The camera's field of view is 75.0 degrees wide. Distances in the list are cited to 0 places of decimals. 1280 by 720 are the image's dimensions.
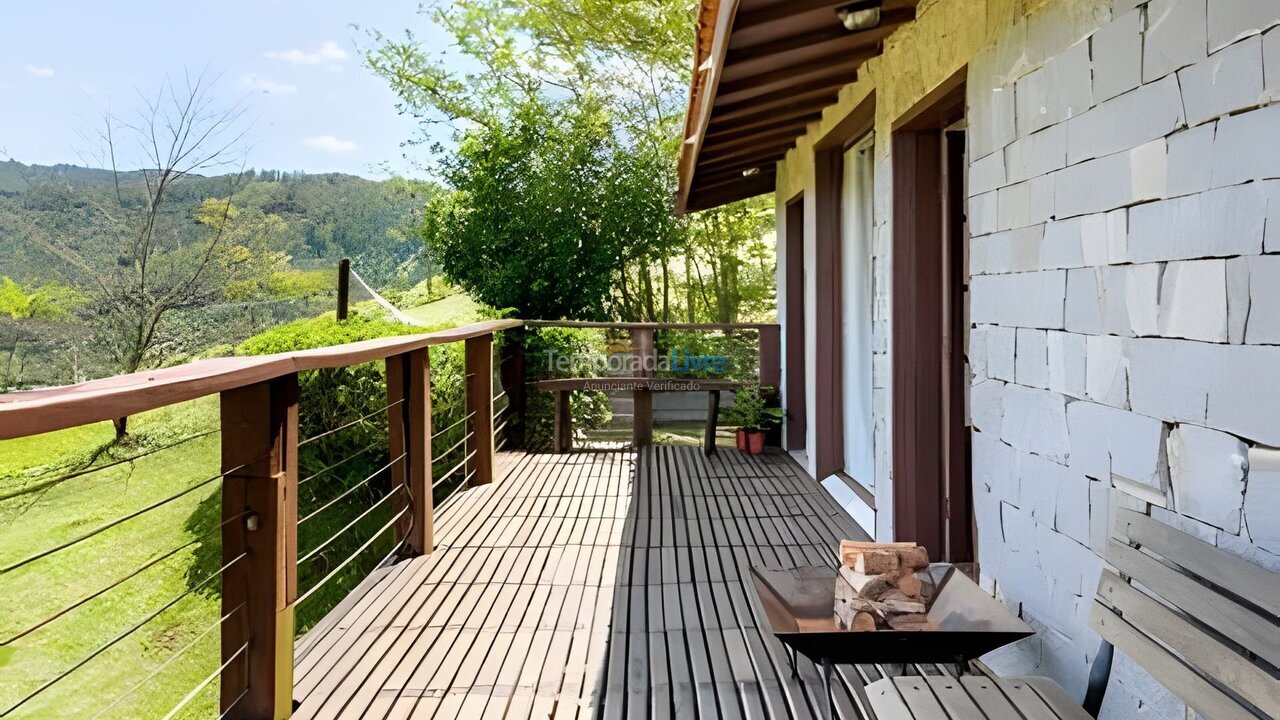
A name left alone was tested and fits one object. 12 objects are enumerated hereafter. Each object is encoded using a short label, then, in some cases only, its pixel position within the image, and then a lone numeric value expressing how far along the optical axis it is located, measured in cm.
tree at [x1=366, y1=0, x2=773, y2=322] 1212
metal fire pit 183
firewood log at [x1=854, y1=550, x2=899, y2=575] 215
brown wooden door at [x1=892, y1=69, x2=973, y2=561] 327
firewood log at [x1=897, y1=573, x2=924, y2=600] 216
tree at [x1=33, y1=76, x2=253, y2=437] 1155
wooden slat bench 120
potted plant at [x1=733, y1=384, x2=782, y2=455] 620
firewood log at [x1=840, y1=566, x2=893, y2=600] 213
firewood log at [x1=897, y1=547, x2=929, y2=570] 219
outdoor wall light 270
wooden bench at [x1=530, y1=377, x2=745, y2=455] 614
